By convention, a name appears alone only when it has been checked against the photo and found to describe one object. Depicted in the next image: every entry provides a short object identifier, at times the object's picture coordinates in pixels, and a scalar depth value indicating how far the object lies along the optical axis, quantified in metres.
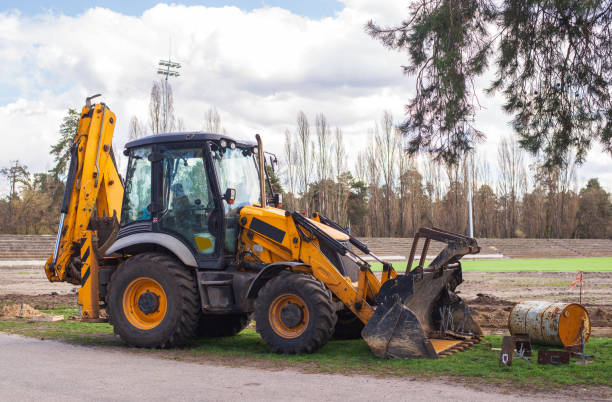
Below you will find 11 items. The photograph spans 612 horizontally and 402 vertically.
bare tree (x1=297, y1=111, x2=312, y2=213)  57.72
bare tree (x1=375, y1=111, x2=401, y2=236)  58.81
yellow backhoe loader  7.66
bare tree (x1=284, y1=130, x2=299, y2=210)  57.44
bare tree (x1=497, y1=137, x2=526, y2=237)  65.56
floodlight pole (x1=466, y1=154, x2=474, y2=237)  50.84
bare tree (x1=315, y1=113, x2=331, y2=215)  58.34
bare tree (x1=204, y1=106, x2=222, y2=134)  52.53
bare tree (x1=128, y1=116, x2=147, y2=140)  52.72
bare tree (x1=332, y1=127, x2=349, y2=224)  58.62
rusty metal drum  7.86
